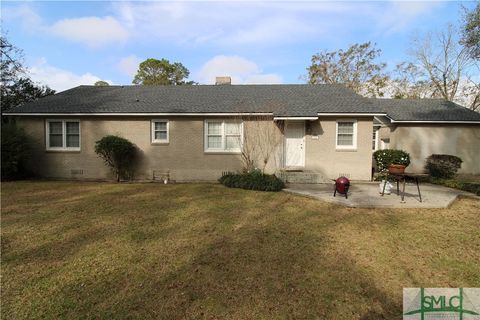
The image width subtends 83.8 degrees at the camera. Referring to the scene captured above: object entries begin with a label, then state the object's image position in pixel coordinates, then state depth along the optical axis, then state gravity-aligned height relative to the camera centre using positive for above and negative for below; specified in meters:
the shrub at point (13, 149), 12.20 -0.16
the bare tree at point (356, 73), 31.80 +9.67
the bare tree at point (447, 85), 28.74 +7.76
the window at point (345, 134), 12.95 +0.89
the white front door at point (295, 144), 13.27 +0.37
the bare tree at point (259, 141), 12.94 +0.48
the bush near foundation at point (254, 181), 10.23 -1.24
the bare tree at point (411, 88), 31.67 +8.05
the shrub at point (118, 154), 12.49 -0.29
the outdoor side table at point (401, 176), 8.34 -0.72
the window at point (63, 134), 13.76 +0.65
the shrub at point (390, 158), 13.51 -0.24
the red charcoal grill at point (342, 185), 8.71 -1.09
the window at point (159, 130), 13.53 +0.94
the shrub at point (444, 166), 13.48 -0.58
